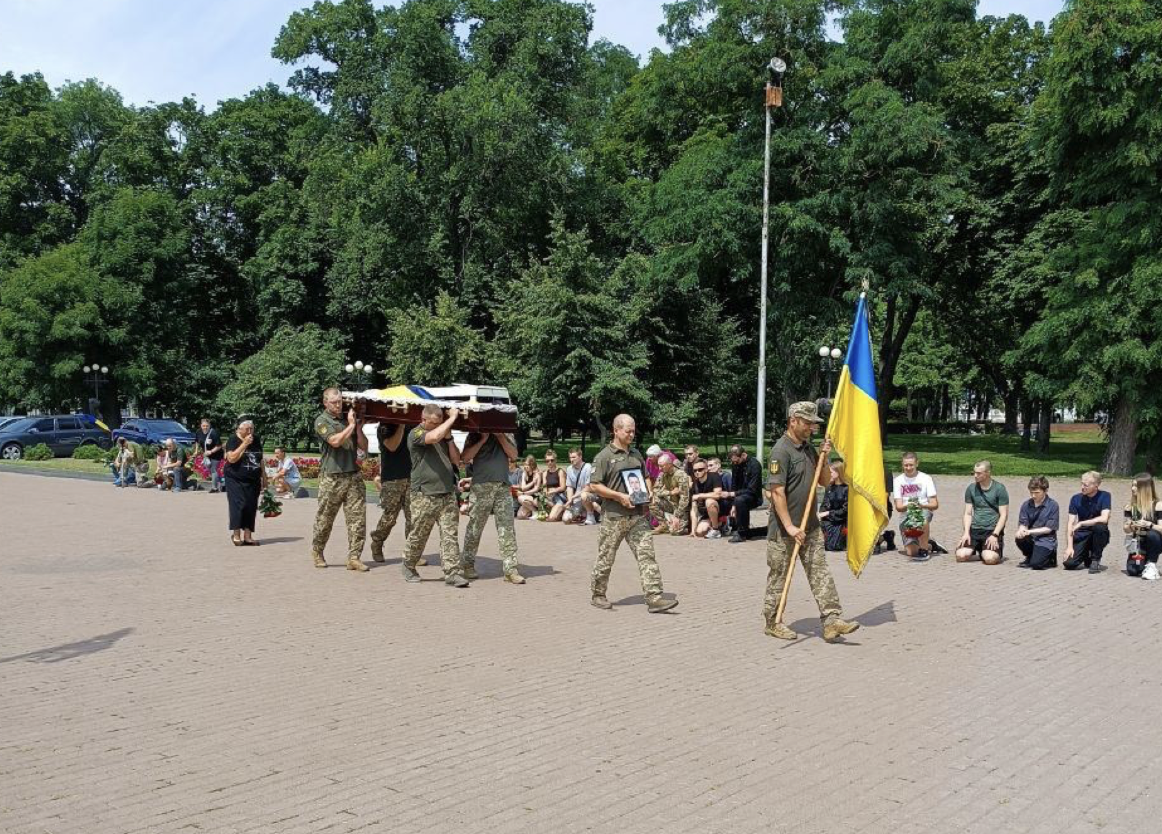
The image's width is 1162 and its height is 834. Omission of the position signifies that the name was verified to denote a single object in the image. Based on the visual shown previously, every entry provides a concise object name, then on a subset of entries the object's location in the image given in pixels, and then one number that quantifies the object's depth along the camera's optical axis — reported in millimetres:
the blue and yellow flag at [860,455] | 9570
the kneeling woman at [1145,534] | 12250
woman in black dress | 14602
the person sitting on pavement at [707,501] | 16359
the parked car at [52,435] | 41094
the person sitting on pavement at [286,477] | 23438
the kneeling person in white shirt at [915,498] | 13859
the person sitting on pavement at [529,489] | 19219
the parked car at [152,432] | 41094
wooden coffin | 11328
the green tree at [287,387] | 43500
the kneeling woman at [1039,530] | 12898
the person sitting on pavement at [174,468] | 26250
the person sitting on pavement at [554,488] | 18641
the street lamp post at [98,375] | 50156
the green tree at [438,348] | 38312
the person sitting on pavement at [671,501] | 16734
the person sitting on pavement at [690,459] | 17031
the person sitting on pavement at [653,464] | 17703
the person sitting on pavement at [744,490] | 16016
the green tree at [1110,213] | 29062
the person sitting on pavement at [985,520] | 13297
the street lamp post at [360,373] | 39844
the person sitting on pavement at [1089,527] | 12656
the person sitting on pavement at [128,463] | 27828
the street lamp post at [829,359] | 33438
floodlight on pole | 26234
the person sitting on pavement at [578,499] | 18250
